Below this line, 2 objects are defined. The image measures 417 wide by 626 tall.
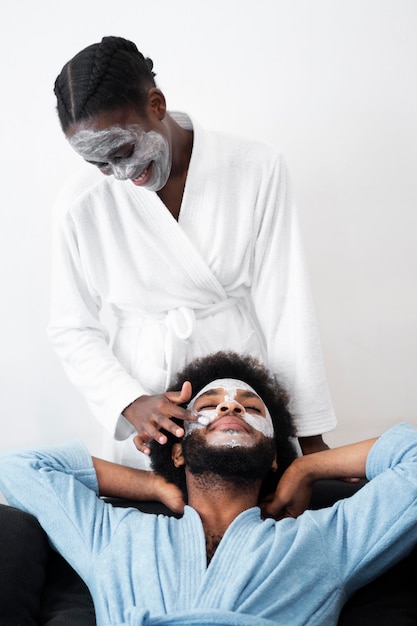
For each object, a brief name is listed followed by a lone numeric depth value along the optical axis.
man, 1.62
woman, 2.04
